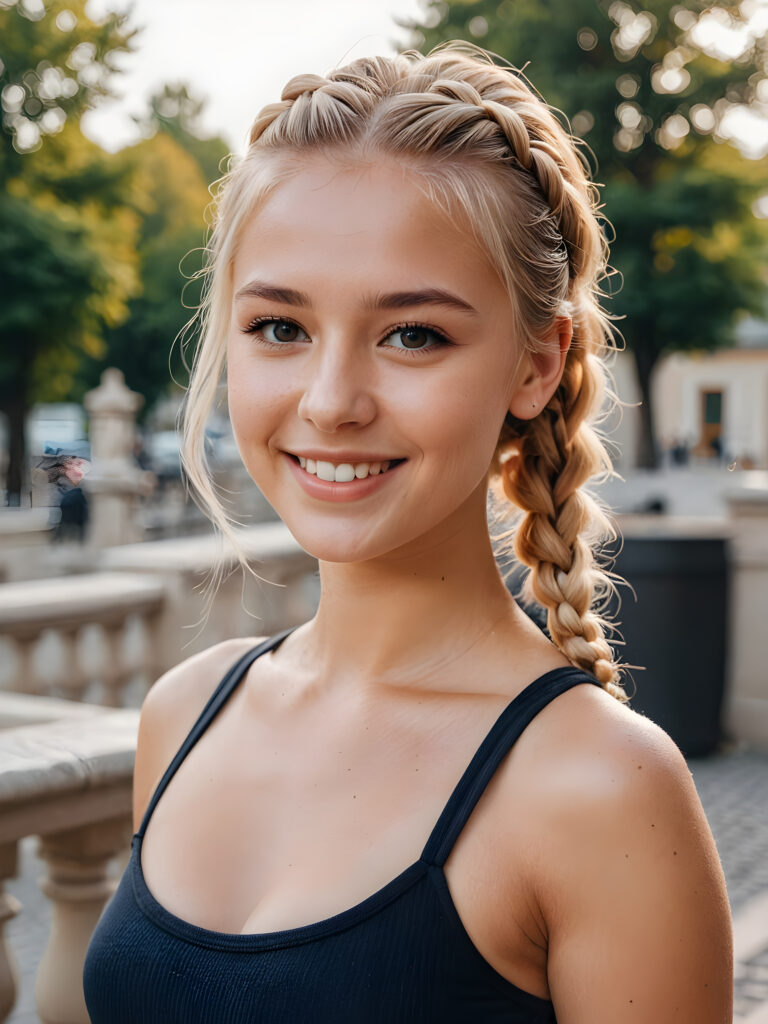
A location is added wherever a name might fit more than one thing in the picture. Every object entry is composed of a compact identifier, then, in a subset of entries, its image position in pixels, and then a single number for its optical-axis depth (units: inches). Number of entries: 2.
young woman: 50.8
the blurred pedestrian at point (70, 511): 785.6
